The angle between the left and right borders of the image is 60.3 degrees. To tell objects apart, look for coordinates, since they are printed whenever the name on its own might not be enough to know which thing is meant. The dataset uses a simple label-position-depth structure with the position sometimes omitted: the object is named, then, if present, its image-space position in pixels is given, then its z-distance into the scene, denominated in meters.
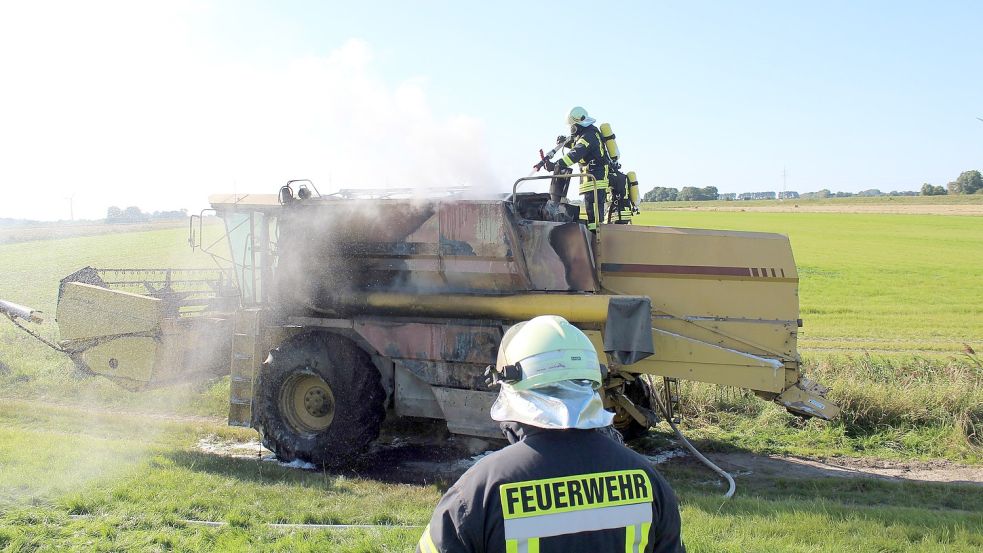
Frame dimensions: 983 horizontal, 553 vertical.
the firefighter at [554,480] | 2.21
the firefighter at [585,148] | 9.19
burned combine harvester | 7.90
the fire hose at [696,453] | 7.62
